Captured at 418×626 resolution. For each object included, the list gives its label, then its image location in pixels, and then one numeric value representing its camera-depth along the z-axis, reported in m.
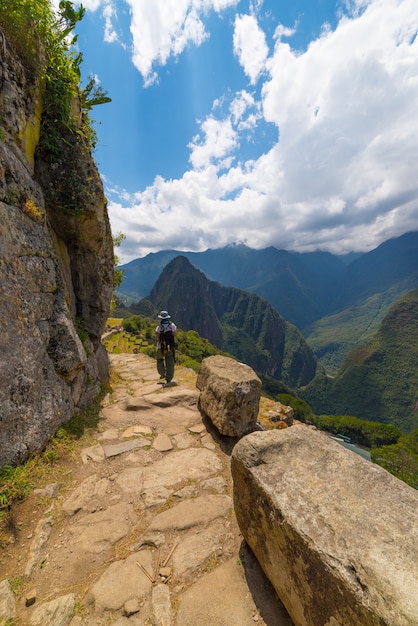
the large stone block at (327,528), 1.71
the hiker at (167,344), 8.71
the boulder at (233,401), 5.47
